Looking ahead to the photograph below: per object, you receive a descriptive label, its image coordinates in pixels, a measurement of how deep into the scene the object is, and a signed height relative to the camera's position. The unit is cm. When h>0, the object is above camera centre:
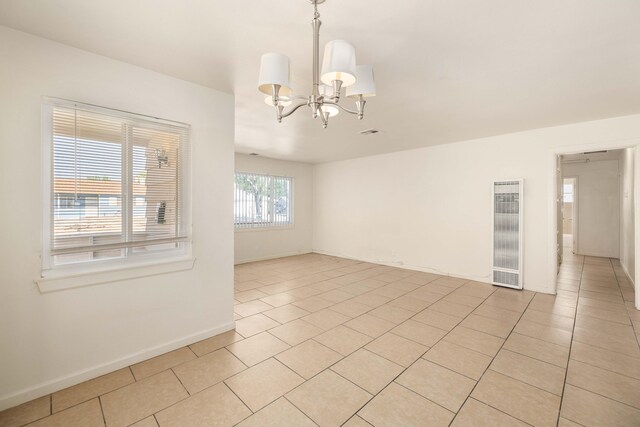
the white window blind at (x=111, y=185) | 201 +22
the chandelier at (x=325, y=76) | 144 +78
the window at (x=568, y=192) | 970 +72
